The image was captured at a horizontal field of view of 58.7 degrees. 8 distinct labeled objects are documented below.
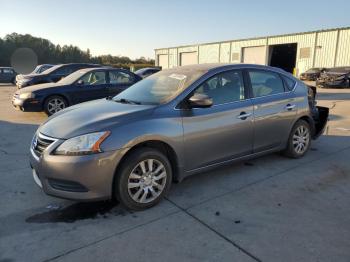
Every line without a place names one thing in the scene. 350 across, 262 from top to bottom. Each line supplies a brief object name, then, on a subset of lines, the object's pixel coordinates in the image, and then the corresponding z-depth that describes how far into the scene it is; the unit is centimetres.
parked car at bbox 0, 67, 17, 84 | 2797
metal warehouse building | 3062
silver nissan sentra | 314
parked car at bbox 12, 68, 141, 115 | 878
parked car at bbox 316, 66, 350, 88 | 2027
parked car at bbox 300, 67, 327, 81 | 2745
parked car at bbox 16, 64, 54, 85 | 1860
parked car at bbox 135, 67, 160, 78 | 2035
